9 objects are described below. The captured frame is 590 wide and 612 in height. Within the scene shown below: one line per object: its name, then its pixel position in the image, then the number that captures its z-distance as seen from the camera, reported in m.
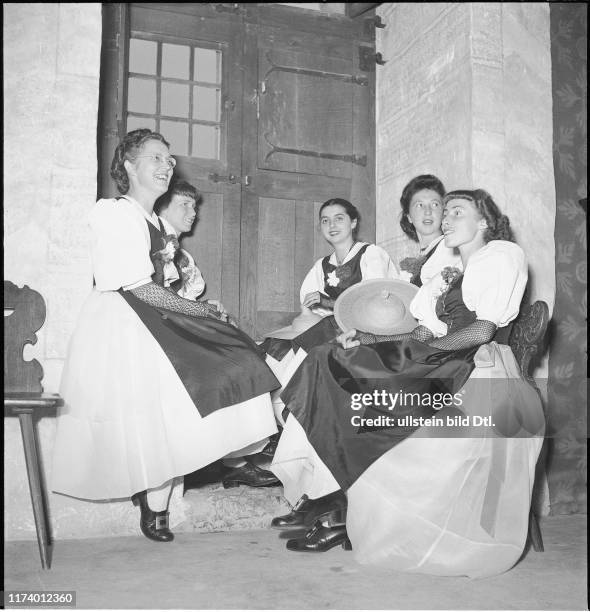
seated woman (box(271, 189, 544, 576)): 2.92
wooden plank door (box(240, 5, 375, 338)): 4.80
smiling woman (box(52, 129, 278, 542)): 3.29
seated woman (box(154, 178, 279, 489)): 3.92
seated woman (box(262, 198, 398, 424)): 4.02
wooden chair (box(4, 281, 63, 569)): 2.92
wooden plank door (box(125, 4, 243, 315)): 4.63
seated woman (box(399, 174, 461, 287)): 4.15
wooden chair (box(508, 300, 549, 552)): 3.20
